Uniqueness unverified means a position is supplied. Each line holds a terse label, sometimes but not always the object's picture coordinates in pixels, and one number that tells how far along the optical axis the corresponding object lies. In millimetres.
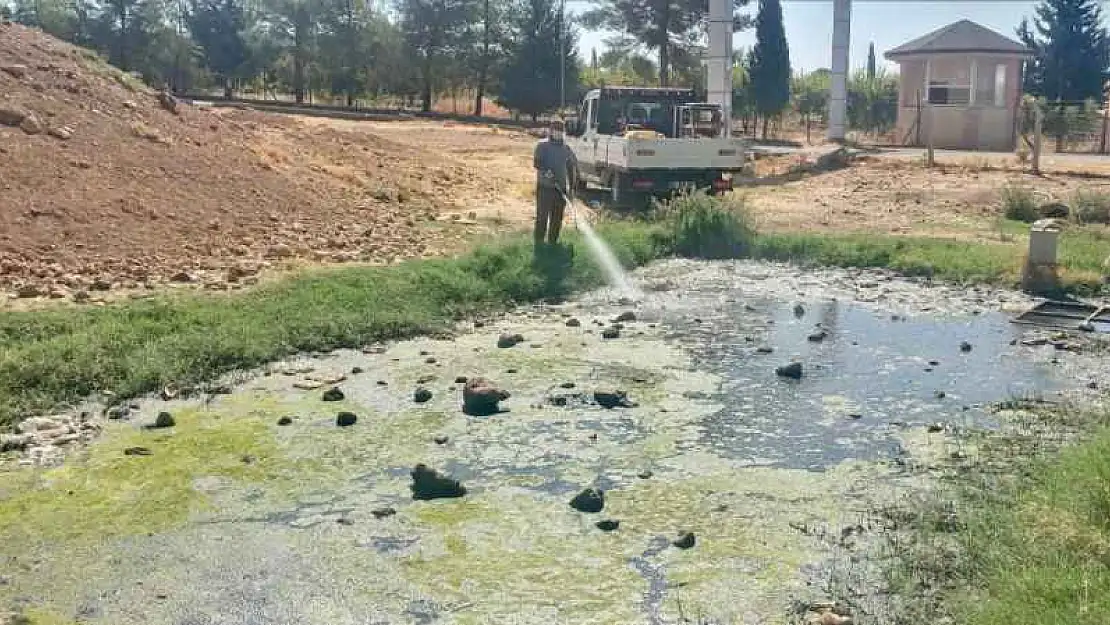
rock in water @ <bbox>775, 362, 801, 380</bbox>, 8680
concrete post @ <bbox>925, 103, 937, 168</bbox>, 24781
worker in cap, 13141
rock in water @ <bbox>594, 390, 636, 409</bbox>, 7883
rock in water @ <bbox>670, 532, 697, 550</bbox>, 5355
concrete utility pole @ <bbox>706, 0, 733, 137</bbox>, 26328
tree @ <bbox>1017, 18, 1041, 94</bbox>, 41812
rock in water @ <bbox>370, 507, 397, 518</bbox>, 5758
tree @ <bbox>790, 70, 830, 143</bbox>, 49500
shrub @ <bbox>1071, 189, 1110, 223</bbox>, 16797
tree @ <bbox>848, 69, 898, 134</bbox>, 42688
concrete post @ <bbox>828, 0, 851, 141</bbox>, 31672
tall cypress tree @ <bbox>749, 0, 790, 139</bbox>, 45156
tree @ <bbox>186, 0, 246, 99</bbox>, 52375
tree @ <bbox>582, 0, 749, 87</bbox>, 48062
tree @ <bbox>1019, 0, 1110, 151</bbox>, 40469
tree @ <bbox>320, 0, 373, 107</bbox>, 52844
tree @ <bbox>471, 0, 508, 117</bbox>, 52000
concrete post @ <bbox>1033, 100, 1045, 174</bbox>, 22422
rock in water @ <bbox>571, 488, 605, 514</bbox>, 5812
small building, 33781
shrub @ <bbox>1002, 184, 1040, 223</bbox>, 17703
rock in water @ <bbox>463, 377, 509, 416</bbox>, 7672
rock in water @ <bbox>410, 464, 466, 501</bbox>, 5992
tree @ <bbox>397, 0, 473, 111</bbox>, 52062
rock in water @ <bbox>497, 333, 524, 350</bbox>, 9847
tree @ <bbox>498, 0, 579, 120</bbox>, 49312
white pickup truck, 18297
